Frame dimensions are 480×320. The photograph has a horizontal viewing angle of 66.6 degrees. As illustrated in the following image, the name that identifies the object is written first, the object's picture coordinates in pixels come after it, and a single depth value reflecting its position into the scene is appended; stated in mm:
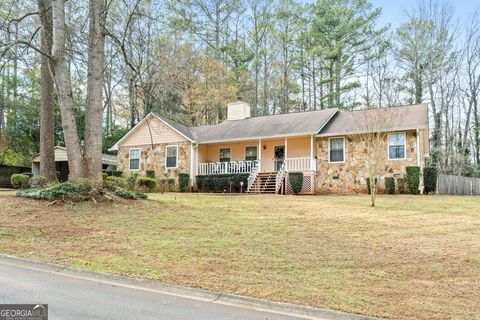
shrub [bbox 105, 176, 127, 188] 18333
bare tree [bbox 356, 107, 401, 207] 12539
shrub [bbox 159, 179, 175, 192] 22138
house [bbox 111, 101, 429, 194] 17812
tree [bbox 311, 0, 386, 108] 28953
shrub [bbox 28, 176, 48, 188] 11344
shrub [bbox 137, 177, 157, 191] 20547
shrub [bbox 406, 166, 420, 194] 16547
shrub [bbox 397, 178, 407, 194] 17009
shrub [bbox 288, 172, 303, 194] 18422
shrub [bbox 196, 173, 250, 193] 19875
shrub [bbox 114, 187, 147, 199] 10852
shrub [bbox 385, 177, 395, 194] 17089
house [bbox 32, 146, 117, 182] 25016
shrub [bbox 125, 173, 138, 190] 19877
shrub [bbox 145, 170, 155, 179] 22875
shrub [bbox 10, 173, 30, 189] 20625
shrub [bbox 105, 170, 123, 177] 24766
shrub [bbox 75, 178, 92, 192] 9867
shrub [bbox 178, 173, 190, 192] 21516
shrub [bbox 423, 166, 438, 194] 16766
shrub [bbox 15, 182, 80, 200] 9531
